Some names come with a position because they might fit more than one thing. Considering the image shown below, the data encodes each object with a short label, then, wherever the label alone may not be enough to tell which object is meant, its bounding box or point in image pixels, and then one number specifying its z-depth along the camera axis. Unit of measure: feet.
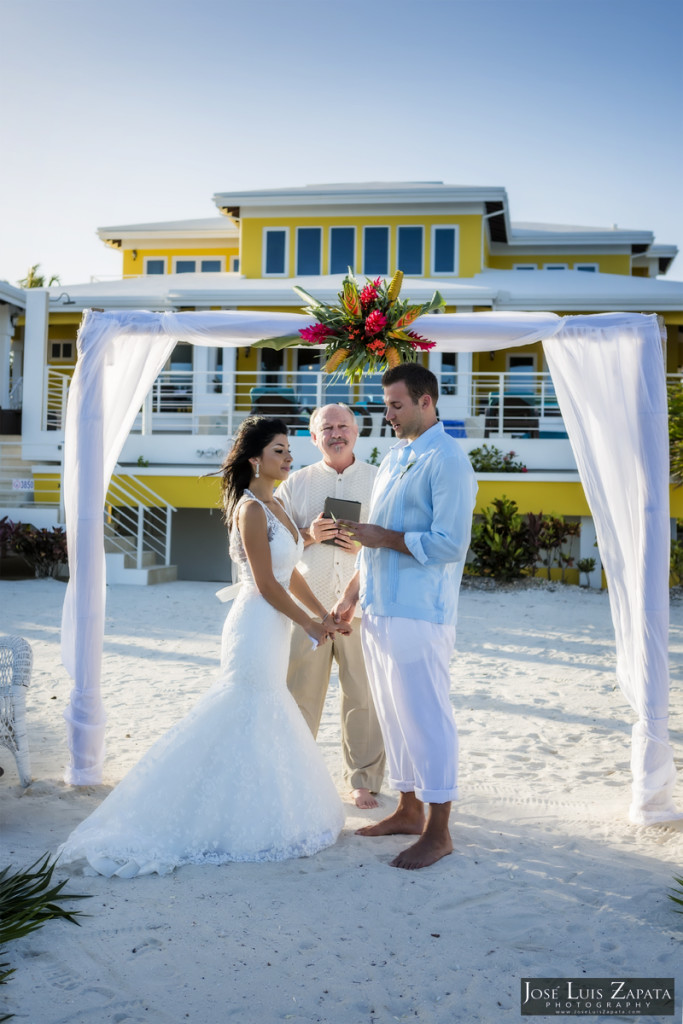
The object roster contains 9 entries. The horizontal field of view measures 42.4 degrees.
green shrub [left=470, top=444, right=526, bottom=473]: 48.47
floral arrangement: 16.08
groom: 13.28
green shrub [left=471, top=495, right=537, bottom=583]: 42.98
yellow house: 50.85
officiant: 16.46
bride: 13.01
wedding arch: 15.51
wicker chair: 15.88
